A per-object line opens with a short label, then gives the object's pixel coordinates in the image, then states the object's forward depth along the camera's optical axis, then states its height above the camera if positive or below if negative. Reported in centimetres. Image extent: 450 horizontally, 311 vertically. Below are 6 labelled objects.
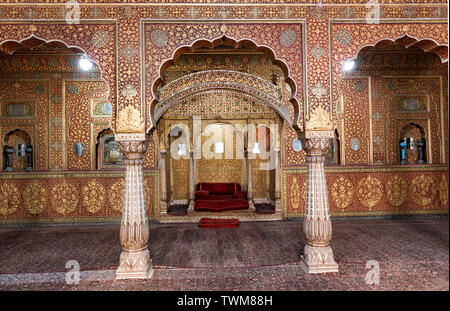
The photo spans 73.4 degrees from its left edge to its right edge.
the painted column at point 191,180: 938 -53
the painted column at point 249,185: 936 -72
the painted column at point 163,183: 878 -57
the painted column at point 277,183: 870 -62
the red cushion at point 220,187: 1075 -87
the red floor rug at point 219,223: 791 -160
